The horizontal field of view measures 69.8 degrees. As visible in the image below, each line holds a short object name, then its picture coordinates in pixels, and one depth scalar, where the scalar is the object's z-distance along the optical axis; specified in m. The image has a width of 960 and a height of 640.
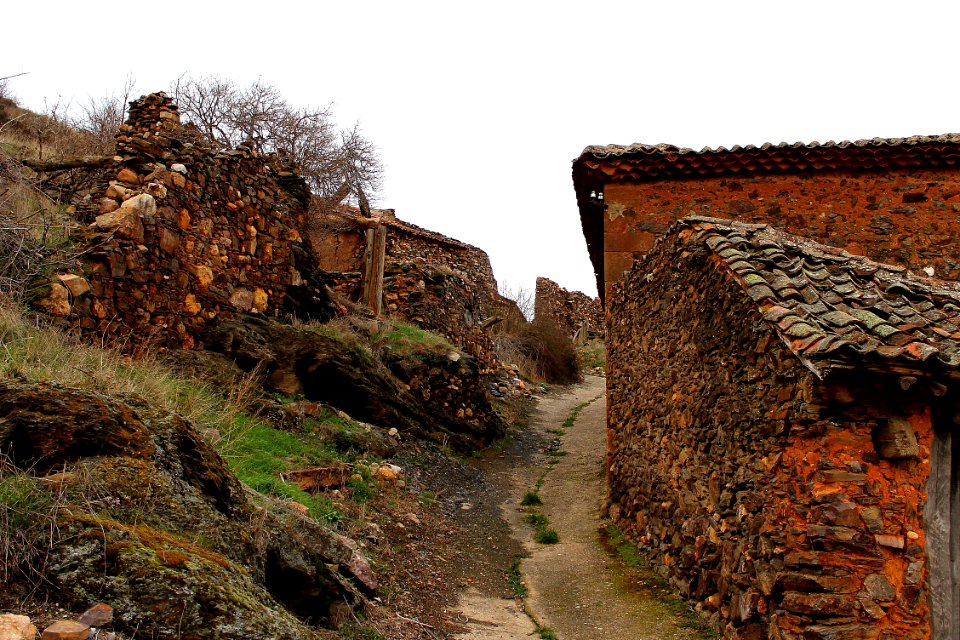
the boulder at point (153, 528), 2.73
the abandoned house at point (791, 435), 4.34
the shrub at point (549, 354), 21.56
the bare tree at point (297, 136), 18.64
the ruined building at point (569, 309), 26.70
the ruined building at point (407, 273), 15.23
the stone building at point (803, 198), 9.77
